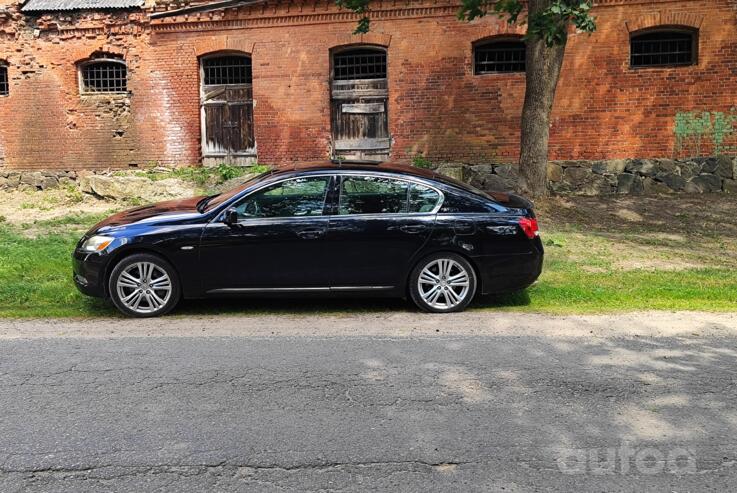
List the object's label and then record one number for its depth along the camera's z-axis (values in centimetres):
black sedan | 674
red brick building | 1540
